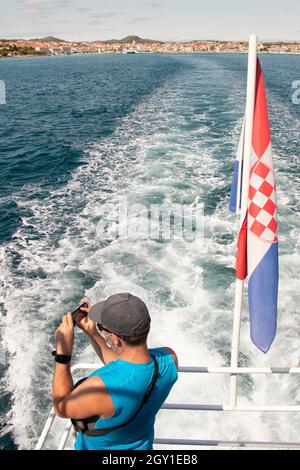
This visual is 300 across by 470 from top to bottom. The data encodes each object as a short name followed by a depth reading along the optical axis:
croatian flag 3.08
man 1.68
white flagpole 2.79
